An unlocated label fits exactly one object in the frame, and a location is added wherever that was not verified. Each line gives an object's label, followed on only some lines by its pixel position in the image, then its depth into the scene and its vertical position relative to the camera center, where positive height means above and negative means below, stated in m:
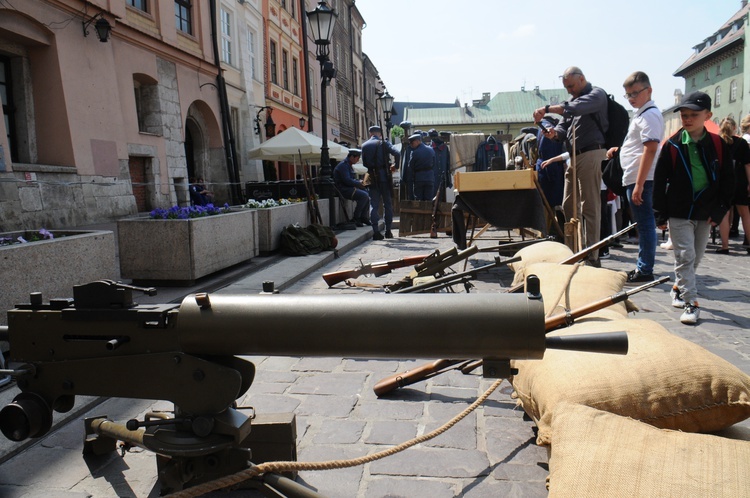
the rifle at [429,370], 2.59 -1.09
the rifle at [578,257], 4.19 -0.66
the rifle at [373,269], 6.22 -0.98
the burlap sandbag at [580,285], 3.30 -0.75
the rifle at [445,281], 4.42 -0.80
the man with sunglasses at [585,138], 7.04 +0.30
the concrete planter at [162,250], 6.50 -0.70
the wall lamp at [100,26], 12.49 +3.22
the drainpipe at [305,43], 22.50 +5.24
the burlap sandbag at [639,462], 1.71 -0.87
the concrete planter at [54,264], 4.06 -0.55
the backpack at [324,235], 9.95 -0.96
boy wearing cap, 5.06 -0.23
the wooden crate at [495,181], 7.34 -0.15
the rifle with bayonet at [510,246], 6.92 -0.89
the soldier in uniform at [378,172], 12.39 +0.01
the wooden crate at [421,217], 10.70 -0.81
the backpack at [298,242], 9.30 -0.98
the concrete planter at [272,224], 9.28 -0.71
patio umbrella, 17.61 +0.89
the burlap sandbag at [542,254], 5.26 -0.77
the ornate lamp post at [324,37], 12.65 +2.84
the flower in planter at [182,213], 6.79 -0.34
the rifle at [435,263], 5.18 -0.79
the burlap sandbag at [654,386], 2.27 -0.84
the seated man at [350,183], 13.62 -0.18
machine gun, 1.52 -0.43
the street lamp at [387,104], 24.20 +2.71
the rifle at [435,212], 10.58 -0.71
